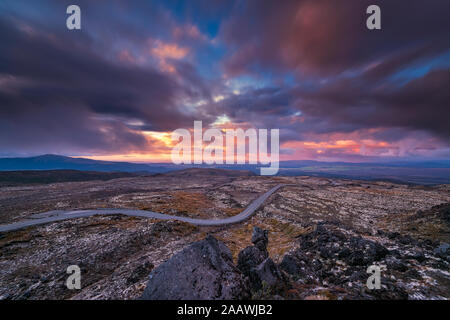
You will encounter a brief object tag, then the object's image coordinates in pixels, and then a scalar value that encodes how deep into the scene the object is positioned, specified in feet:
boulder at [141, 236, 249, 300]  35.22
